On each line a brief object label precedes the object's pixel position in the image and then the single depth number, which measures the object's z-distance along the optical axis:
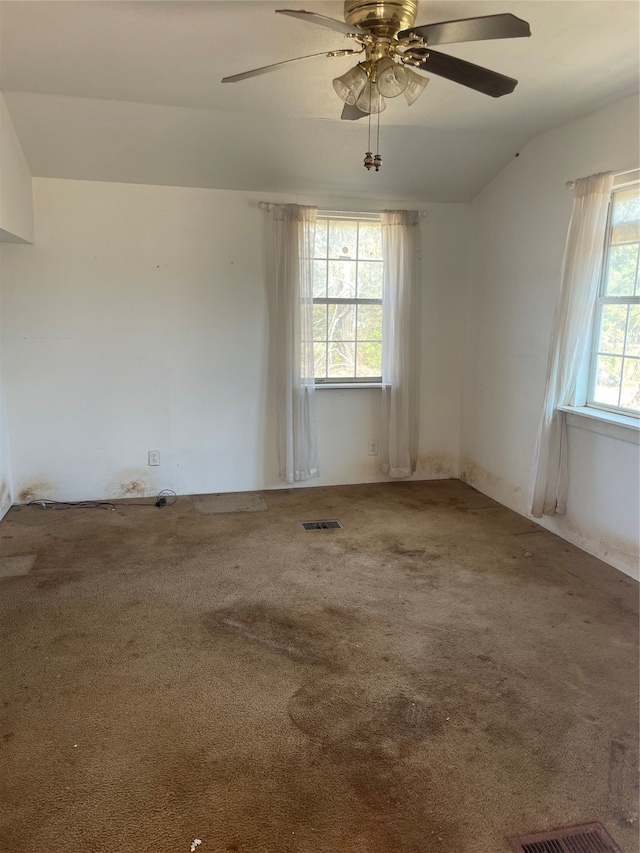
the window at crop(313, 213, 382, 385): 4.77
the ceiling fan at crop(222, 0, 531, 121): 1.96
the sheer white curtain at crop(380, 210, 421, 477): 4.71
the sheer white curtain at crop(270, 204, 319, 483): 4.51
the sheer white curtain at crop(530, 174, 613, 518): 3.42
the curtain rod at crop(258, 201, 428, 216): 4.50
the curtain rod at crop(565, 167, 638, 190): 3.58
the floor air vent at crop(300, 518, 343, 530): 4.10
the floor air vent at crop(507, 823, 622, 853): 1.65
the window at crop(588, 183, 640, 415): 3.36
